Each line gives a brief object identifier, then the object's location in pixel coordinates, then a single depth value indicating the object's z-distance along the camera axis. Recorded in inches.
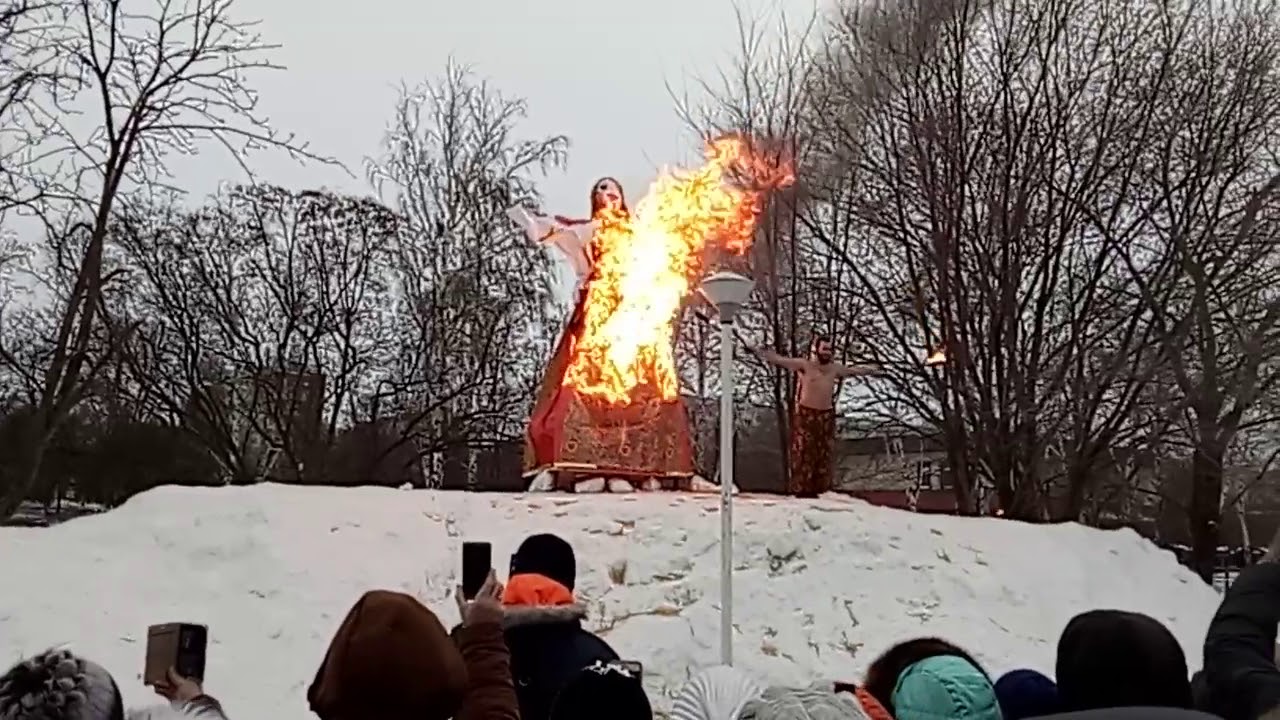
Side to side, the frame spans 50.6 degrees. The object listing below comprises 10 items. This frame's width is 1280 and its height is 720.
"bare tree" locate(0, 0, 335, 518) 610.9
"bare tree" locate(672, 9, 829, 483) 938.7
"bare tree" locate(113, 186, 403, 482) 1183.6
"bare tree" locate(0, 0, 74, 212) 534.3
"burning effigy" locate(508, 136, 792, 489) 613.9
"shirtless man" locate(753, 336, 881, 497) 658.8
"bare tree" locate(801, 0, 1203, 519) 849.5
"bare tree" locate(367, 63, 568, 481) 1172.5
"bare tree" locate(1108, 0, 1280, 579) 817.5
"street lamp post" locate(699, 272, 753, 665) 446.3
